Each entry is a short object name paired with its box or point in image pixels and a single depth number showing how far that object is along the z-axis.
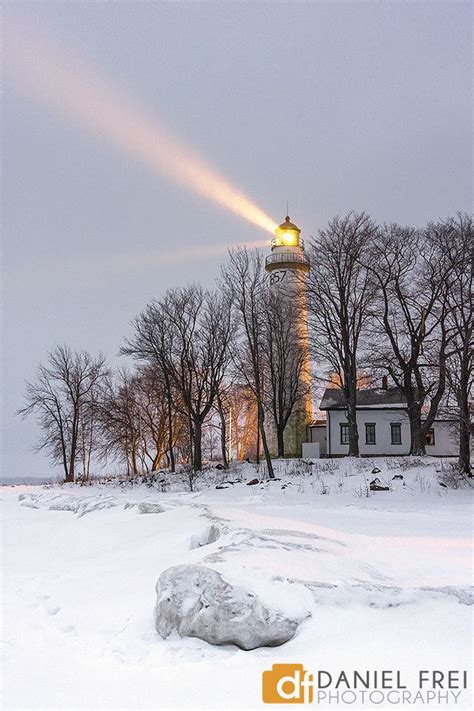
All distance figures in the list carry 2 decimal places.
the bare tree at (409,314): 32.75
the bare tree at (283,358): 40.09
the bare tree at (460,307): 24.98
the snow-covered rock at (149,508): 13.83
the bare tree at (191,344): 39.66
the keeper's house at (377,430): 44.94
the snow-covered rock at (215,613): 5.74
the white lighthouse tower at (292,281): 43.62
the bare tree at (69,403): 47.97
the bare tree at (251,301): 33.69
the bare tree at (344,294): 34.97
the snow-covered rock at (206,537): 9.57
